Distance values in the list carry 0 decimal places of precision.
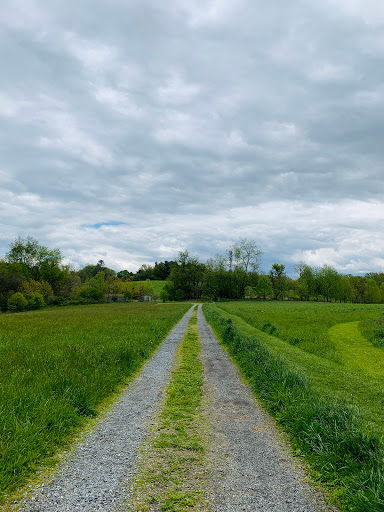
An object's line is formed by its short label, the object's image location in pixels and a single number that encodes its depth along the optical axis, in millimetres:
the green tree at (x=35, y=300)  64444
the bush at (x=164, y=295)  97312
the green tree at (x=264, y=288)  98000
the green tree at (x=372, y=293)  102562
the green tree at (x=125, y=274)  163900
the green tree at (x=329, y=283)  101812
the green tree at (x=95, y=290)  89250
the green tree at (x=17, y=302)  59703
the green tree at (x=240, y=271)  100812
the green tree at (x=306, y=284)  105125
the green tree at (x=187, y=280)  107500
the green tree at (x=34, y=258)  85625
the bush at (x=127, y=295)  103250
